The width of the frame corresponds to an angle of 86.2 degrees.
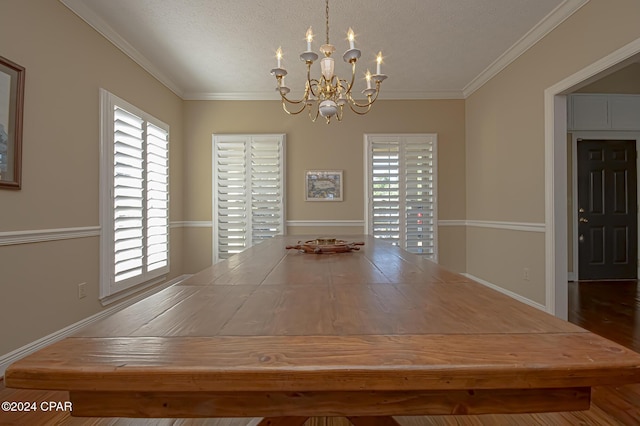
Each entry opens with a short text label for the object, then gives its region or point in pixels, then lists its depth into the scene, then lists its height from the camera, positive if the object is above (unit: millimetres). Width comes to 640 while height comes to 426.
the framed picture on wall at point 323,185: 4855 +434
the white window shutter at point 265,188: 4793 +385
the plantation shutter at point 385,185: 4820 +433
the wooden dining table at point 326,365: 560 -250
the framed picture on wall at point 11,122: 2074 +577
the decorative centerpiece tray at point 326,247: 1907 -183
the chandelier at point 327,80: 2018 +920
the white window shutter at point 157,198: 3834 +205
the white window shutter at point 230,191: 4805 +341
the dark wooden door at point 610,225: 4832 -122
